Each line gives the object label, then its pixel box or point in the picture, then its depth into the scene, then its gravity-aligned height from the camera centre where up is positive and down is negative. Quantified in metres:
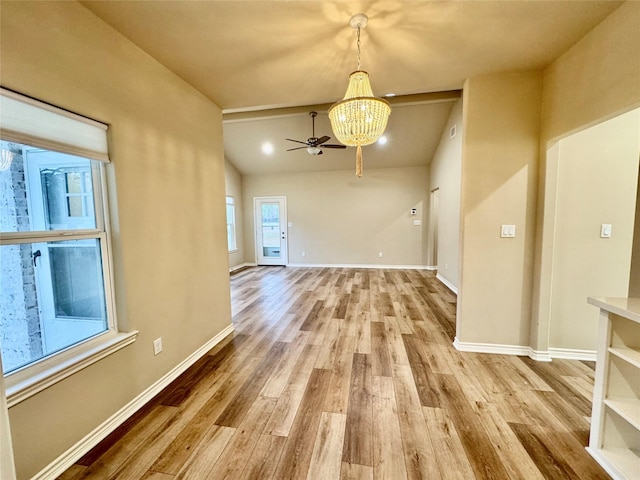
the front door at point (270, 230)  7.52 -0.16
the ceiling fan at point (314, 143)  4.66 +1.45
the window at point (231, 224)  6.89 +0.02
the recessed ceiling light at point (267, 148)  6.12 +1.81
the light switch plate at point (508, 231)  2.48 -0.09
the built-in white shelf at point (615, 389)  1.38 -0.92
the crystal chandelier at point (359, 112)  1.65 +0.71
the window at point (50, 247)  1.29 -0.11
